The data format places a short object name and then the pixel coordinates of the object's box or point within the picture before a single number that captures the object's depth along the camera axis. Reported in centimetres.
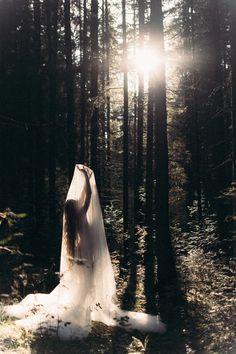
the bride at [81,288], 860
